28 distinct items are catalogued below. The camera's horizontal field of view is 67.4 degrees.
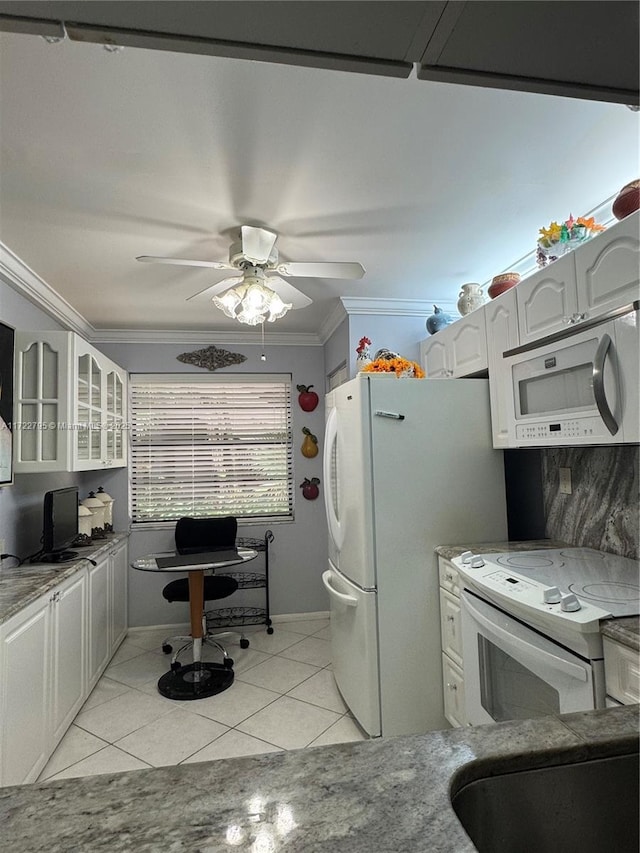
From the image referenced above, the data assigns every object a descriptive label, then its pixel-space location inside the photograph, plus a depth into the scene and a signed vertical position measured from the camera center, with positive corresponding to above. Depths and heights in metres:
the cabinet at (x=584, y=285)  1.59 +0.63
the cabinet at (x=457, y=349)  2.60 +0.62
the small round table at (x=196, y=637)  2.90 -1.16
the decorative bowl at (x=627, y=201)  1.66 +0.87
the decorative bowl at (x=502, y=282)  2.46 +0.87
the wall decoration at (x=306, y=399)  4.24 +0.50
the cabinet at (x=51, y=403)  2.61 +0.33
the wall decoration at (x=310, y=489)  4.21 -0.29
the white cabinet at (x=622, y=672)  1.25 -0.61
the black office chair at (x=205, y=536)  3.64 -0.62
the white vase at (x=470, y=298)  2.77 +0.89
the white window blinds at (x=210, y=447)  4.11 +0.10
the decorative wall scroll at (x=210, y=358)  4.15 +0.87
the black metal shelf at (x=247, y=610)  3.94 -1.28
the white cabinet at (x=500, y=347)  2.30 +0.51
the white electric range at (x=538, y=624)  1.40 -0.59
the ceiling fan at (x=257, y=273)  2.16 +0.85
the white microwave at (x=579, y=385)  1.61 +0.25
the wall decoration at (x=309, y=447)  4.21 +0.08
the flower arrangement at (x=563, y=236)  1.95 +0.88
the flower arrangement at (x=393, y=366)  2.65 +0.49
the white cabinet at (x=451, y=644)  2.21 -0.91
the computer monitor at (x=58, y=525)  2.66 -0.37
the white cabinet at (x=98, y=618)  2.88 -0.99
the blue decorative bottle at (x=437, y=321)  3.15 +0.87
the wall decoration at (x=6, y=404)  2.38 +0.30
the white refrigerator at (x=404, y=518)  2.34 -0.33
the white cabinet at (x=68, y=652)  2.29 -0.98
